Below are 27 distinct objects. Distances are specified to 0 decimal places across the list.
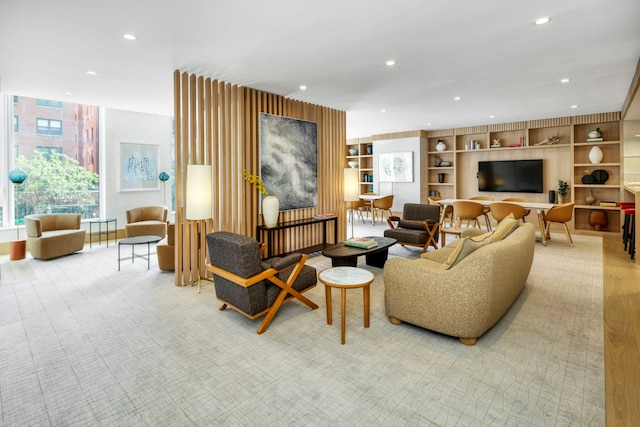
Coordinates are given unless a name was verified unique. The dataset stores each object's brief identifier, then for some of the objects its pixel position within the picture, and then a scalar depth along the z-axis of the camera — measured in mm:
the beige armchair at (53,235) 5672
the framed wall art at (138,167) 7633
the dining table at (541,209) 6668
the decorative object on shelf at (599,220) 7930
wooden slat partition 4465
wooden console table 5339
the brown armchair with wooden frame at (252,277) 3029
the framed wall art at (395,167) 10398
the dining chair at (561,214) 6489
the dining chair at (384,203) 9602
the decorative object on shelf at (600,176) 7922
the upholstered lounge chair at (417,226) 5801
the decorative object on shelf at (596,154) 7883
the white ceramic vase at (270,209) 5125
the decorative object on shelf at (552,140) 8462
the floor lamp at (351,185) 6621
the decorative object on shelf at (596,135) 7848
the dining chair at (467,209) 7352
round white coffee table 2940
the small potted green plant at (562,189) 8289
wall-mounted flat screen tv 8812
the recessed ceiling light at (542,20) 3100
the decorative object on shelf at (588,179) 8023
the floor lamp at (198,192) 4184
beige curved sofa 2686
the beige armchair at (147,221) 6773
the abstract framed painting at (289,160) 5500
